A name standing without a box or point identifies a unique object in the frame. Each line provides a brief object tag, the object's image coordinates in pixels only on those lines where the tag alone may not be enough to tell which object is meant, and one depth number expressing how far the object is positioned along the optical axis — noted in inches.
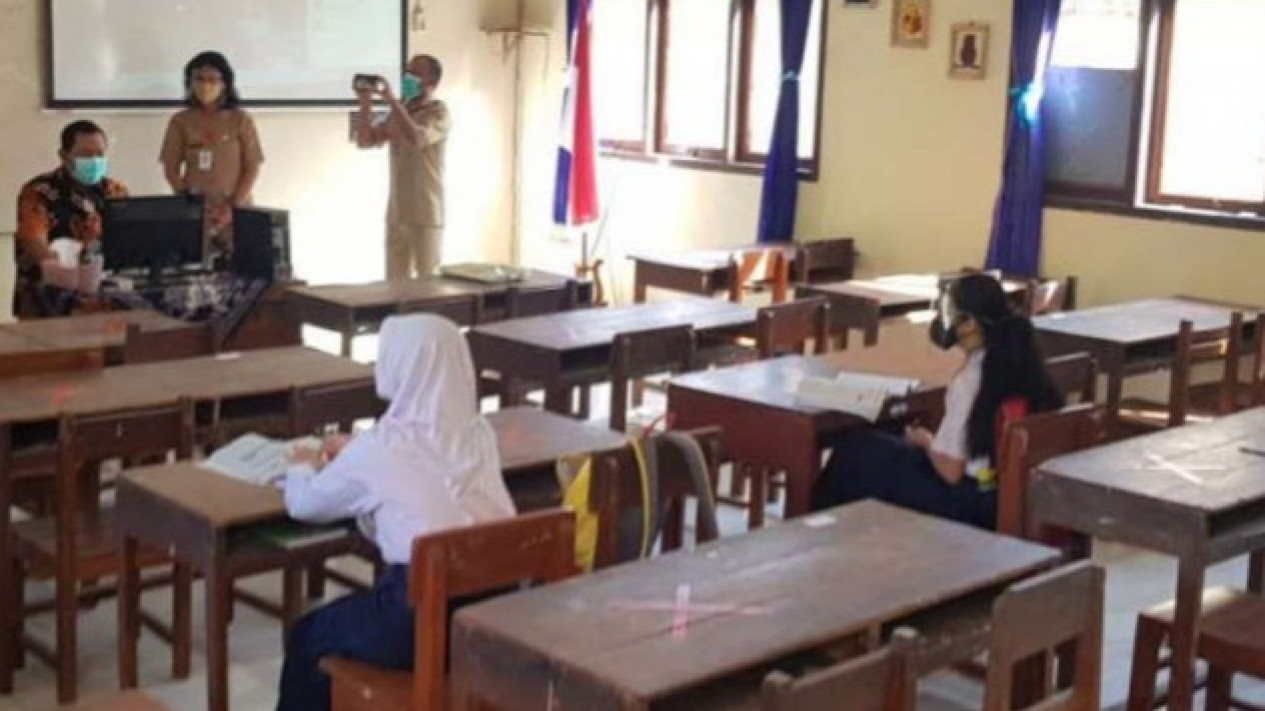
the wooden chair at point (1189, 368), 240.1
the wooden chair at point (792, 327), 238.4
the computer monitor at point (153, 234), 245.8
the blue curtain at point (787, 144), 341.4
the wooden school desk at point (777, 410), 185.6
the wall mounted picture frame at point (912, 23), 321.7
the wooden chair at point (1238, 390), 250.1
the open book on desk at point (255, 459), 150.2
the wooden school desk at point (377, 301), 253.9
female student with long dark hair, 178.7
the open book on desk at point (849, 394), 188.9
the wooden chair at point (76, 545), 159.3
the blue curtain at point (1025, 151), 301.7
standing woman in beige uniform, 292.5
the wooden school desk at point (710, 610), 106.3
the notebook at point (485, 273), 275.4
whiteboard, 333.4
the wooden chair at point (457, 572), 121.3
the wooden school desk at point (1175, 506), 145.9
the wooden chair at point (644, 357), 223.6
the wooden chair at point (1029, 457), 163.6
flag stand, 367.9
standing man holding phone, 318.3
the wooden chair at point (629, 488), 139.2
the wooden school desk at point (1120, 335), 241.8
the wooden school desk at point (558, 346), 222.8
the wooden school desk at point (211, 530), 140.7
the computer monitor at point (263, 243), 266.8
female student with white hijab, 134.3
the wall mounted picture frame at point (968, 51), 312.0
